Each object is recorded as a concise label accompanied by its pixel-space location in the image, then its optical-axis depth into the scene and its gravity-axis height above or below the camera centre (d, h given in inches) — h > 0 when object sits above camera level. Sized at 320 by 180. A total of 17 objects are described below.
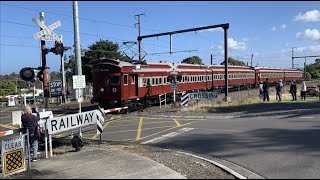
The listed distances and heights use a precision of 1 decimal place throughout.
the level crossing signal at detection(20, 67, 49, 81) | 524.1 +18.5
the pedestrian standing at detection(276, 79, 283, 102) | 1210.4 -13.8
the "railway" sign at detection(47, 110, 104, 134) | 440.9 -42.2
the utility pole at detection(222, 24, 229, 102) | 1246.9 +115.6
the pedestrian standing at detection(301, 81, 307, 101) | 1368.6 -27.3
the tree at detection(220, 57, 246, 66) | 4962.8 +304.4
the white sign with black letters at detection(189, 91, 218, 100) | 1173.9 -32.8
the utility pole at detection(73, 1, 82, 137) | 514.3 +67.2
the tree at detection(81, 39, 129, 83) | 2457.9 +231.2
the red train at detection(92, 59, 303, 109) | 1037.2 +13.2
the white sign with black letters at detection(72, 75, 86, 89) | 523.5 +5.6
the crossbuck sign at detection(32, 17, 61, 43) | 518.6 +71.9
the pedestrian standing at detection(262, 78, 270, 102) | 1170.1 -25.3
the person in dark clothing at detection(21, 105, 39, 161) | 412.2 -40.4
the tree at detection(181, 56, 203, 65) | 4332.7 +299.0
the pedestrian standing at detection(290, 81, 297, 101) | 1285.7 -22.0
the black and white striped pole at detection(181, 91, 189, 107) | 1059.3 -41.5
